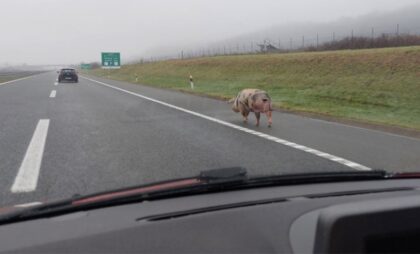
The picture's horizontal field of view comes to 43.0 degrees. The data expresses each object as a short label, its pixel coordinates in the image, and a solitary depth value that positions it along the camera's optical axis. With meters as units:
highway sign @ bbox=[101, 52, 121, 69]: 75.44
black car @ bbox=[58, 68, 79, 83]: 52.94
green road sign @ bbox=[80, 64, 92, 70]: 155.35
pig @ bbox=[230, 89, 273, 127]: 13.70
